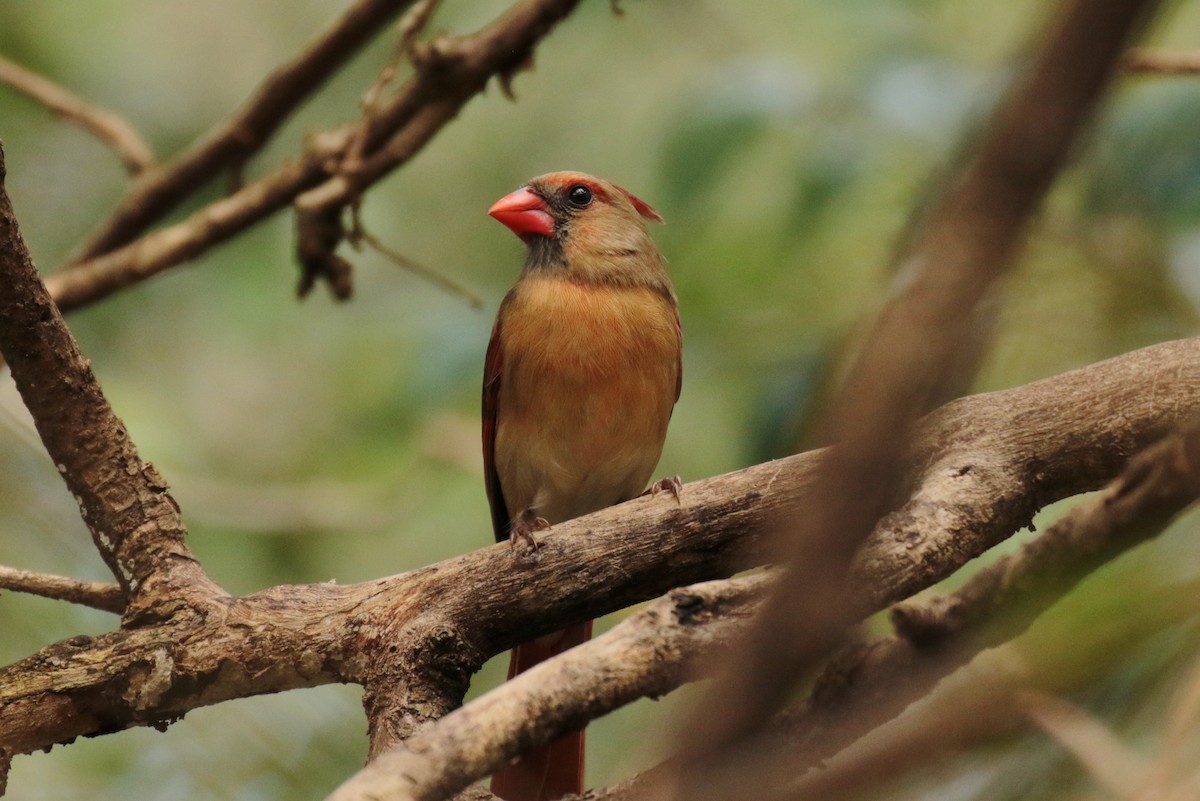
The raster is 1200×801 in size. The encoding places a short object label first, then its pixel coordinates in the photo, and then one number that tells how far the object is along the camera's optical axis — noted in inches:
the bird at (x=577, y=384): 279.3
